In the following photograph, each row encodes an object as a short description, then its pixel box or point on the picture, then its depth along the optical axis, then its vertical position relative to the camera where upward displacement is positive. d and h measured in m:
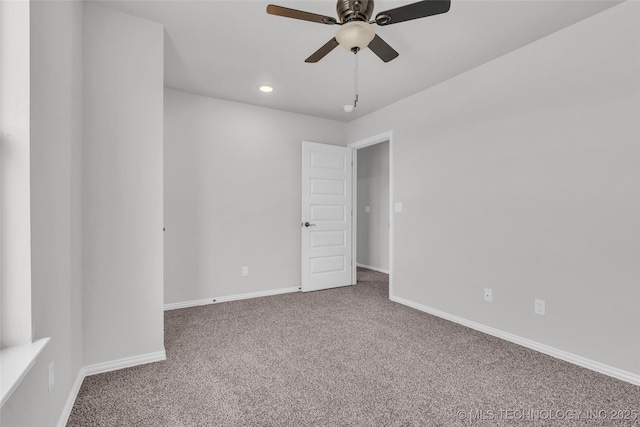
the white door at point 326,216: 4.39 -0.03
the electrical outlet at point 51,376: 1.41 -0.74
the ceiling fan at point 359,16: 1.72 +1.11
